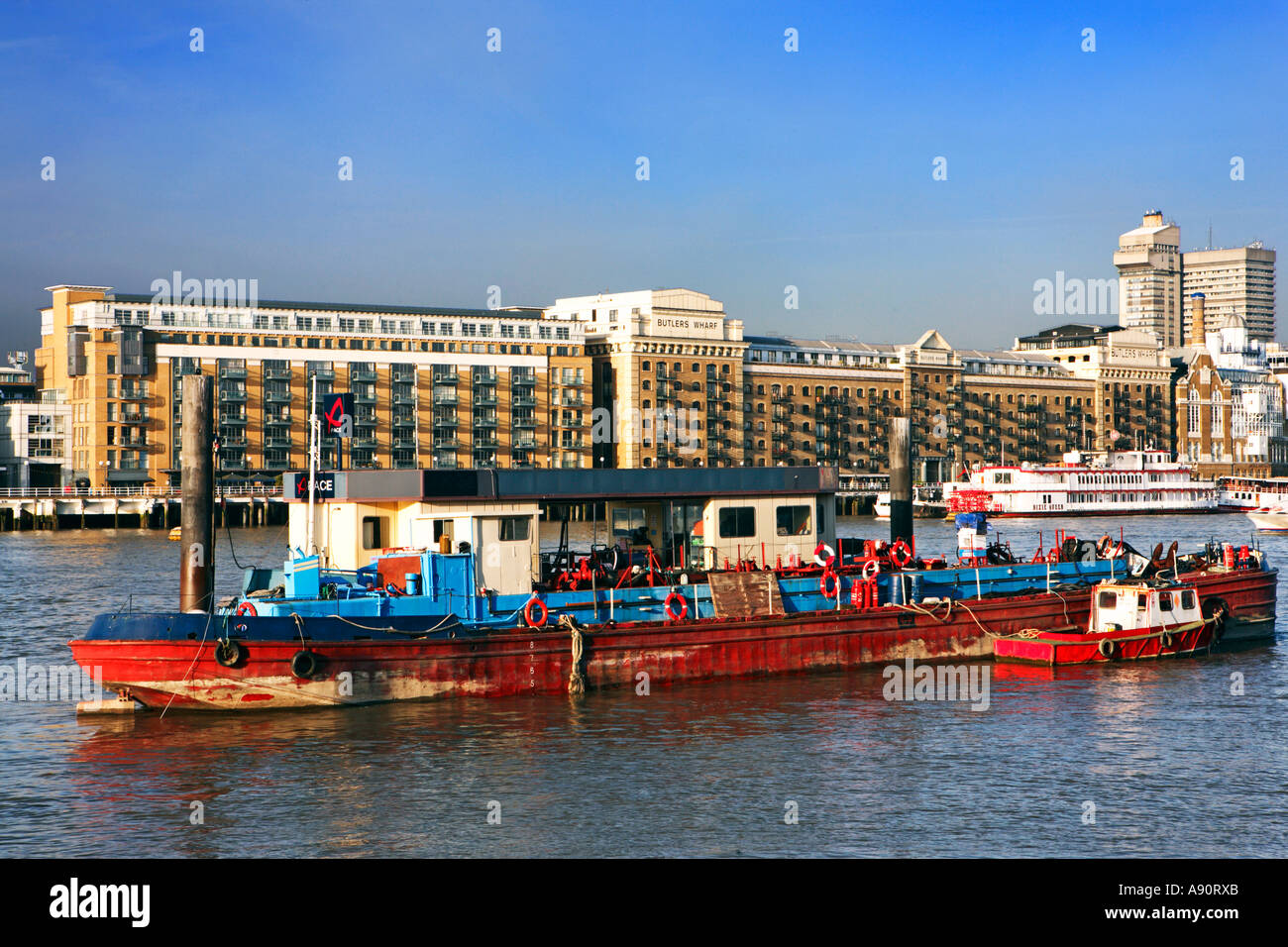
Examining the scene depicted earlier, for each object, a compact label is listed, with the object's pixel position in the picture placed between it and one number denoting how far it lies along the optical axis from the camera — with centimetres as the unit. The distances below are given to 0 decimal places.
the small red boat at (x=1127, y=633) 4303
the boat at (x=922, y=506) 15940
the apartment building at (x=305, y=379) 14938
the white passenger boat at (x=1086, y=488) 14875
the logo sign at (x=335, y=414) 3469
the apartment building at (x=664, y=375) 18138
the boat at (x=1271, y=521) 13475
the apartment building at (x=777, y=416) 19612
